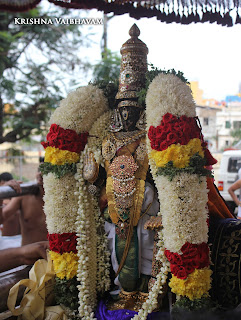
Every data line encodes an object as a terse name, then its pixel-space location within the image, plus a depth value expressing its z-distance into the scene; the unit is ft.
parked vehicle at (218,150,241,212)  27.73
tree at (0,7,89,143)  26.32
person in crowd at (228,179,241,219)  14.64
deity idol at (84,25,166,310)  7.57
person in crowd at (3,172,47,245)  12.12
